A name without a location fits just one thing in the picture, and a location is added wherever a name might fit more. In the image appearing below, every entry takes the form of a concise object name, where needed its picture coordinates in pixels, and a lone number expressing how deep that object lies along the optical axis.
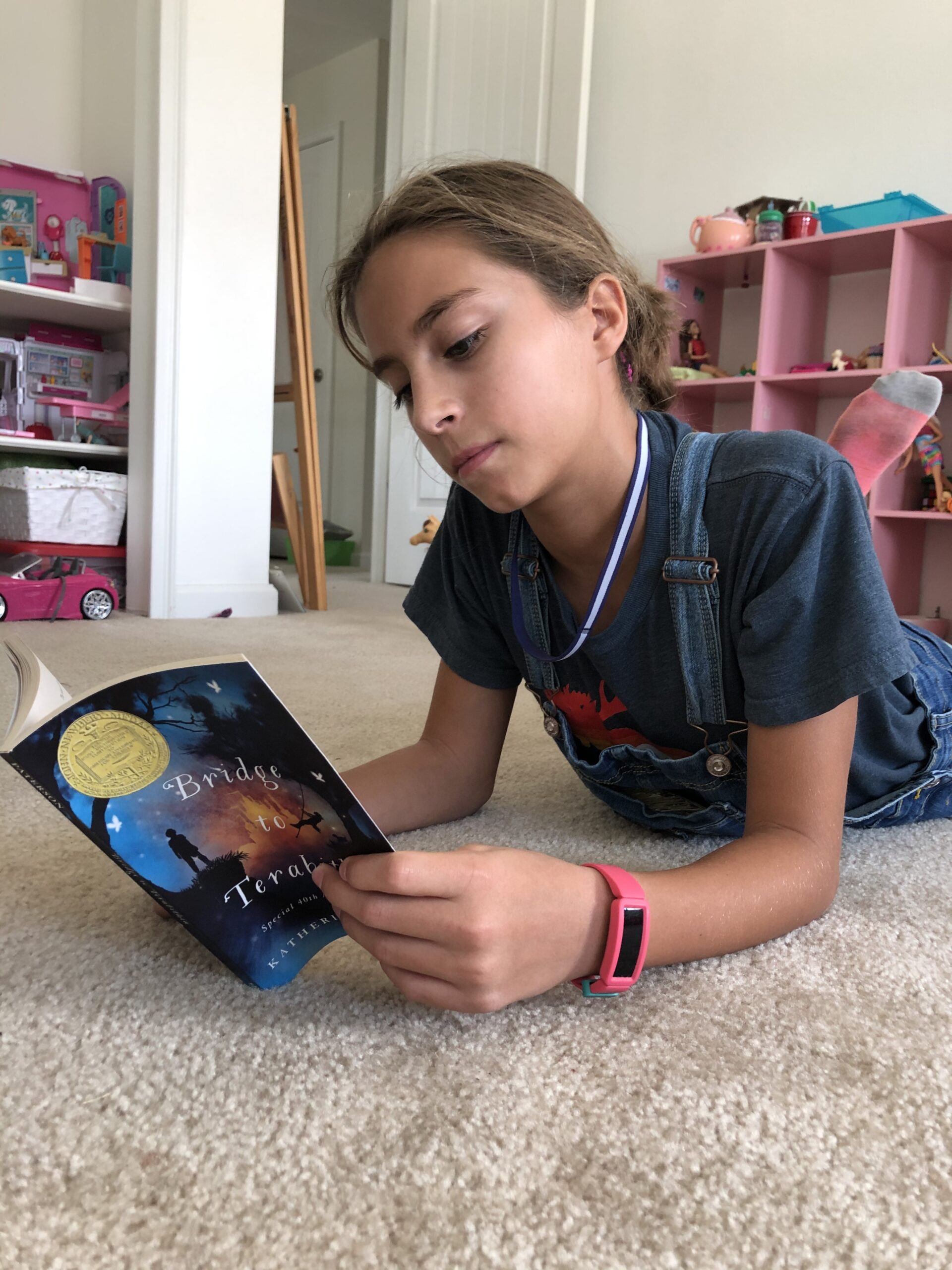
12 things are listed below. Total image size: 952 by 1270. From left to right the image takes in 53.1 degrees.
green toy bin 4.41
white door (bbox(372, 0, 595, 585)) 2.84
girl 0.48
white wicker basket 2.23
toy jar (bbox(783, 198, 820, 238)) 2.40
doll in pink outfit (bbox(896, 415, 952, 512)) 2.26
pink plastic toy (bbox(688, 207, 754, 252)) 2.52
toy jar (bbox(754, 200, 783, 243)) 2.44
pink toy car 2.09
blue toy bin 2.29
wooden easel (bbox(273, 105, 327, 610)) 2.51
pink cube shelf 2.32
